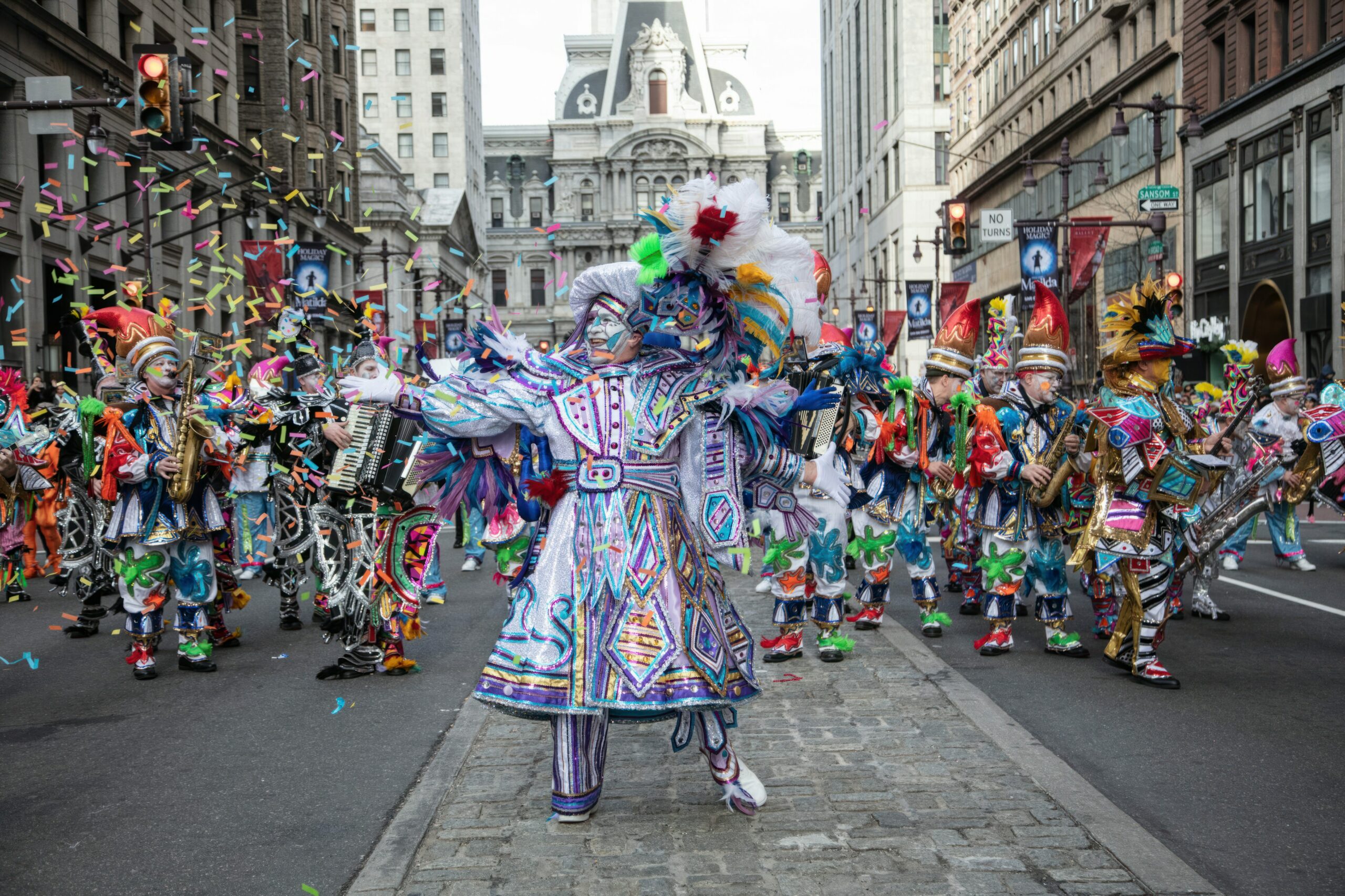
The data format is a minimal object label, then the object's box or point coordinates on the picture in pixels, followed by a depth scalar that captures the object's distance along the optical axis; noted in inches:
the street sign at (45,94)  509.0
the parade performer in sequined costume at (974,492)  389.7
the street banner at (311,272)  793.6
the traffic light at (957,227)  922.1
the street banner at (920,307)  1219.2
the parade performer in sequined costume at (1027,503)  334.3
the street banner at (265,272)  844.0
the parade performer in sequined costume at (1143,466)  292.8
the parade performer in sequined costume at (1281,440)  411.2
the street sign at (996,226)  1001.5
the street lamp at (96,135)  718.5
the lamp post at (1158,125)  858.8
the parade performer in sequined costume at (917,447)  350.6
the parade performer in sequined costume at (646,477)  191.6
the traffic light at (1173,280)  889.6
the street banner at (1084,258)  848.3
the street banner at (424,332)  1087.8
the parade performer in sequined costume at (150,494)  324.5
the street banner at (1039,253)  861.8
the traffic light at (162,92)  453.7
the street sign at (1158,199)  808.3
